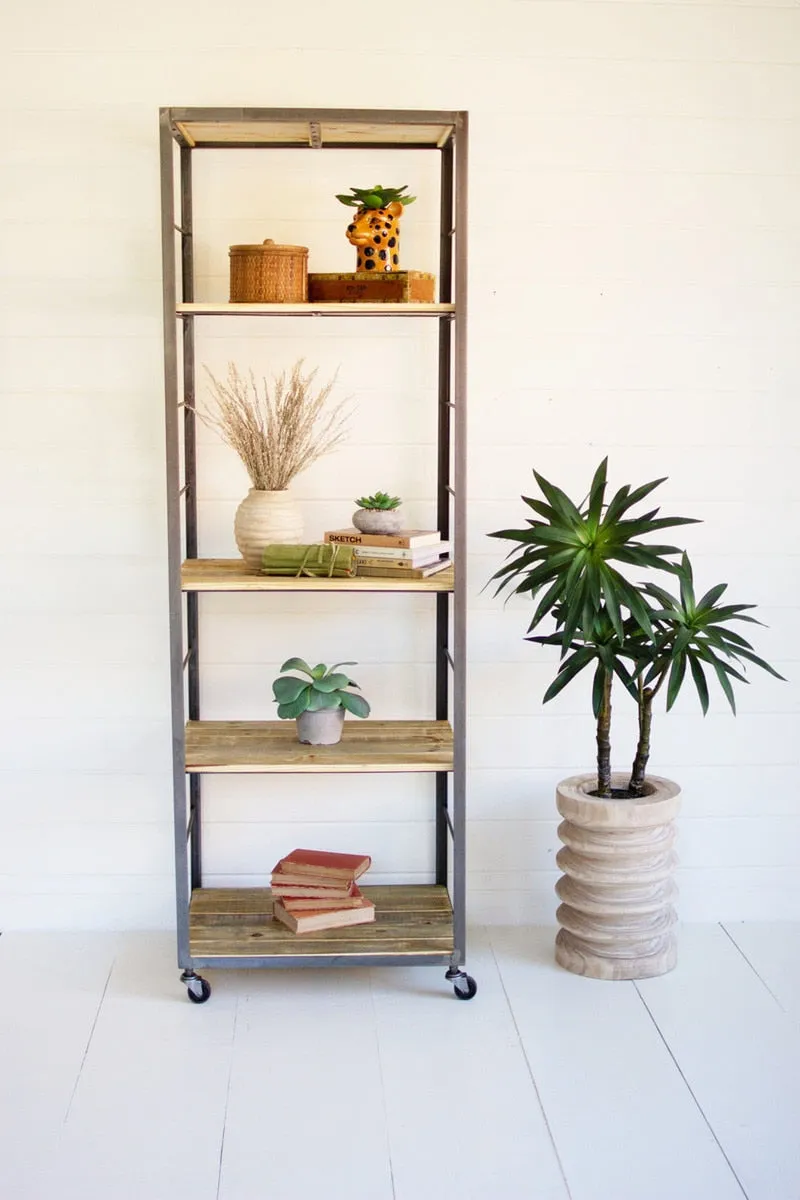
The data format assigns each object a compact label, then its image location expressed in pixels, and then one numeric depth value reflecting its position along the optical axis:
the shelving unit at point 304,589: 3.17
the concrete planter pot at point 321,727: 3.39
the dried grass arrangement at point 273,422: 3.33
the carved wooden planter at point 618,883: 3.44
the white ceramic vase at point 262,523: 3.31
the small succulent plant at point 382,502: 3.35
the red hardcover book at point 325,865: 3.50
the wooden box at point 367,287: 3.22
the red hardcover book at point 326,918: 3.42
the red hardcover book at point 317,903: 3.45
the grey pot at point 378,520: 3.34
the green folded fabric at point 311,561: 3.26
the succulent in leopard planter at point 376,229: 3.27
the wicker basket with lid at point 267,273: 3.18
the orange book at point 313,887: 3.49
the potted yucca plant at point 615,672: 3.25
